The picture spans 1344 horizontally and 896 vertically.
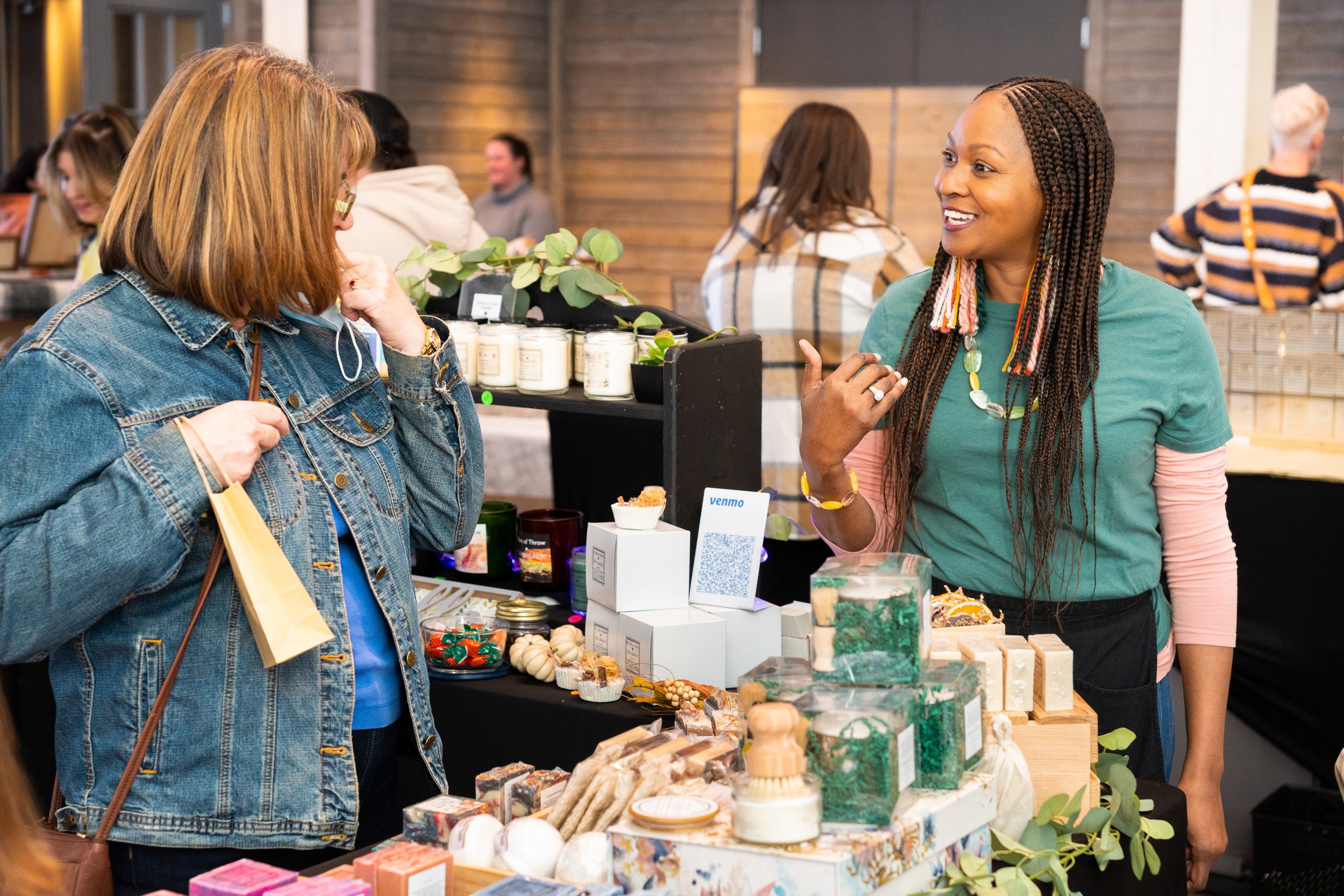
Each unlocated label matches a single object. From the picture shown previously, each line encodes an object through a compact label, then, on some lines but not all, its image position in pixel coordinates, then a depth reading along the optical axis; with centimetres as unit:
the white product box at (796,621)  207
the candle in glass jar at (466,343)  243
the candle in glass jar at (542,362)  232
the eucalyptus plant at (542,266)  242
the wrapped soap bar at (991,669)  143
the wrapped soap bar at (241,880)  115
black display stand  214
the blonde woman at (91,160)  391
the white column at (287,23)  645
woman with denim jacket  131
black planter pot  219
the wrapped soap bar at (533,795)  140
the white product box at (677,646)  198
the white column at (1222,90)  490
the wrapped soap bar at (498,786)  142
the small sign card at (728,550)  206
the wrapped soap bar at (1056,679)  142
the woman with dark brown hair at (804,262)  327
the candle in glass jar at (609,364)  225
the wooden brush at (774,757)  112
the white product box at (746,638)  205
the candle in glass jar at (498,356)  239
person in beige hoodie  332
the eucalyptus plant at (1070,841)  123
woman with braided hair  172
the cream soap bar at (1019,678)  144
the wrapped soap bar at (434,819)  132
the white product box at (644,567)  202
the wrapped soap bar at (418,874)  119
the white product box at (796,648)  199
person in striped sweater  423
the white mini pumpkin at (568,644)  210
